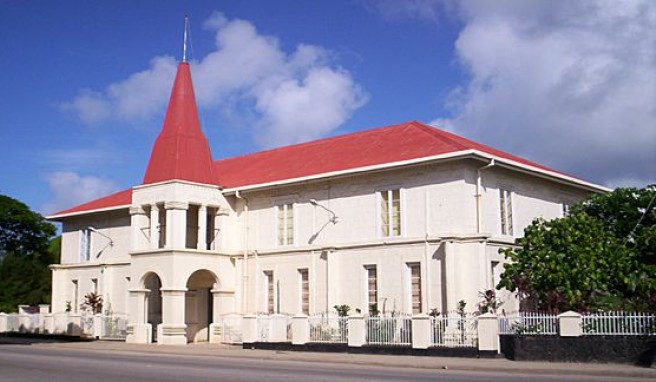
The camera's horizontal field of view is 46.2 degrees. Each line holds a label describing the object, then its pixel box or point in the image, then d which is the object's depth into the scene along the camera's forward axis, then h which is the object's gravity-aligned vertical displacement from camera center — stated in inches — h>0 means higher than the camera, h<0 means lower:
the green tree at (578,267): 884.0 +34.8
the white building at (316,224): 1019.3 +112.0
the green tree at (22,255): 2404.0 +153.2
